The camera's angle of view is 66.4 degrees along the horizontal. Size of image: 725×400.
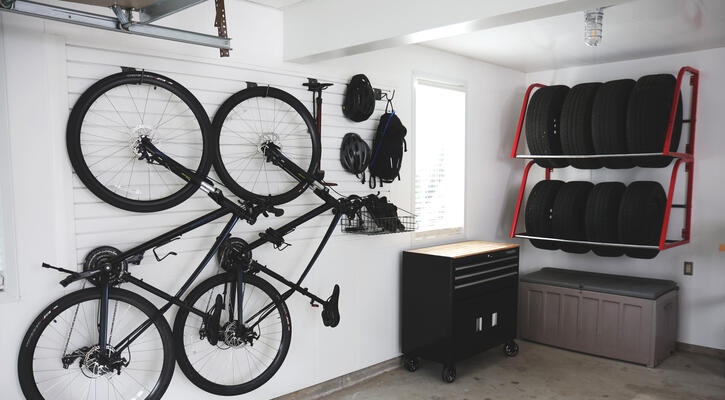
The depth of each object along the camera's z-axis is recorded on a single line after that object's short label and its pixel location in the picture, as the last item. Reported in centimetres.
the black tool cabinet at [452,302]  408
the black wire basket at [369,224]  380
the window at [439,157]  455
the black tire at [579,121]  454
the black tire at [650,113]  416
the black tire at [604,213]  443
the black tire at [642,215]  426
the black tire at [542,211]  486
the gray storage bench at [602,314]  445
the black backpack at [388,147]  402
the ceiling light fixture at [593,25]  345
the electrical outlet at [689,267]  480
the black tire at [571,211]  467
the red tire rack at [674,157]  411
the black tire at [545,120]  477
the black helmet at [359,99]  378
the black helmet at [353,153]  383
